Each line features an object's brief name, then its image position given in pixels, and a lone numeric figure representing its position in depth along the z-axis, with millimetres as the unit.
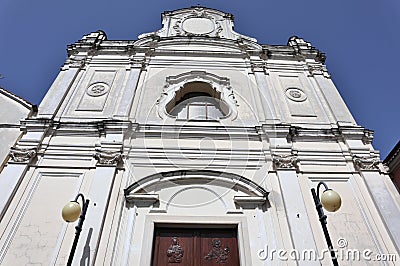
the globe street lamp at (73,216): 5750
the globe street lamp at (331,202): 5703
